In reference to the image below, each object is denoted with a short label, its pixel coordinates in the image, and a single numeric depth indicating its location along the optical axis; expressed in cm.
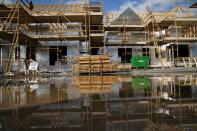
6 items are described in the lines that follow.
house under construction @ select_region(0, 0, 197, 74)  2377
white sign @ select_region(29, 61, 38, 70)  2373
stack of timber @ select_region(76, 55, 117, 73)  2281
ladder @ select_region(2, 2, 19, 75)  1991
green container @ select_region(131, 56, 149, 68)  2869
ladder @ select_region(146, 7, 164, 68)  2685
